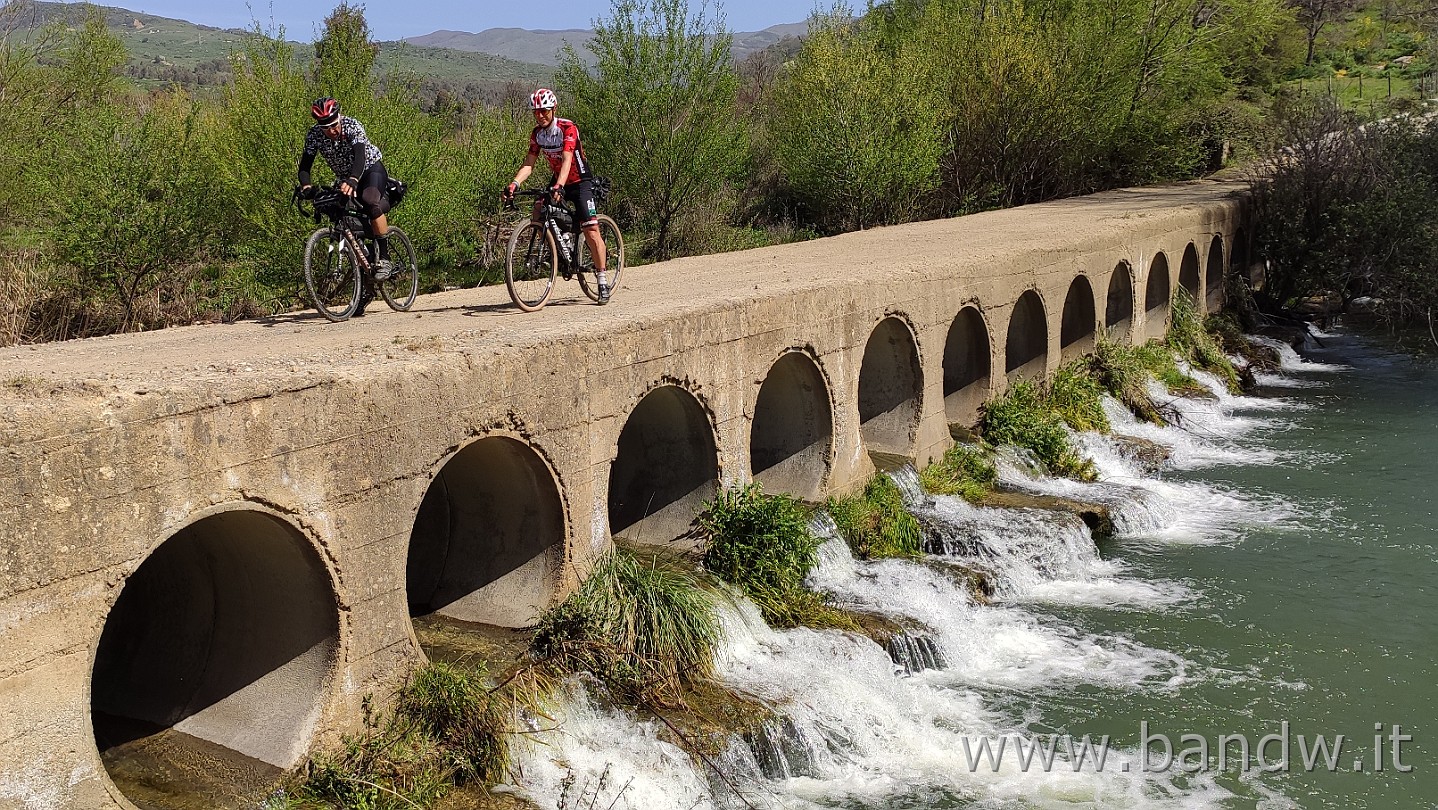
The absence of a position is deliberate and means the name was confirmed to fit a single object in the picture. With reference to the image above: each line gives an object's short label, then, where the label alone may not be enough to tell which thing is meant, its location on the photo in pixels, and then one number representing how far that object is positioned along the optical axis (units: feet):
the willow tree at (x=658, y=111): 72.59
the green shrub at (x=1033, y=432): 50.65
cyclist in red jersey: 34.63
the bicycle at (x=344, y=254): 32.14
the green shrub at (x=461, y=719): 24.72
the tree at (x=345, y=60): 53.01
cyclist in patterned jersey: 32.09
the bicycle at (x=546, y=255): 34.94
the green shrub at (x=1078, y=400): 55.47
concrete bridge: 18.86
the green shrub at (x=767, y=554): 34.12
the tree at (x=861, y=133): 78.59
